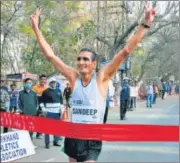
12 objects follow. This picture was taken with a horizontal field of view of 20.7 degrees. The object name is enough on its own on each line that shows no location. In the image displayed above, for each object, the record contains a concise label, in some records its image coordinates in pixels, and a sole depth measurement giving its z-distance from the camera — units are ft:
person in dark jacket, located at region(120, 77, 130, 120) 48.78
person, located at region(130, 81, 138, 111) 60.77
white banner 15.65
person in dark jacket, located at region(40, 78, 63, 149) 27.84
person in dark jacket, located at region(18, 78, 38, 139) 27.30
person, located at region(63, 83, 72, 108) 36.40
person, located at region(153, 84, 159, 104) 82.84
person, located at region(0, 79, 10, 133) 22.28
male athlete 11.68
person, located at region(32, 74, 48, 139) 27.33
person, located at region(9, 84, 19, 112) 35.81
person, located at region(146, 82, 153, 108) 72.74
